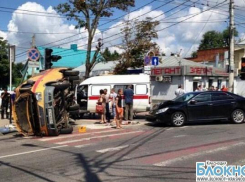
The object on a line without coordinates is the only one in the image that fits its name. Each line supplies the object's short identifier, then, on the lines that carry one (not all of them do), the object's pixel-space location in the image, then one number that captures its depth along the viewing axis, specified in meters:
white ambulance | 17.81
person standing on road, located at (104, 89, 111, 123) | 16.65
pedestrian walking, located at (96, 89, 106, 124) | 16.33
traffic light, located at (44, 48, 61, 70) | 15.96
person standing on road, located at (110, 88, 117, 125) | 17.11
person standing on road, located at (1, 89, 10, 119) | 19.31
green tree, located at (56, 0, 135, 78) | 25.66
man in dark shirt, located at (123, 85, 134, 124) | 16.20
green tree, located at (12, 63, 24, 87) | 57.16
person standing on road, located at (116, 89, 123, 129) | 14.61
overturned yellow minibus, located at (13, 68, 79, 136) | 12.23
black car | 14.66
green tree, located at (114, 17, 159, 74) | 28.42
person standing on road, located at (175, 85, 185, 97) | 20.12
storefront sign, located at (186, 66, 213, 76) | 27.80
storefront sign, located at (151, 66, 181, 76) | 28.15
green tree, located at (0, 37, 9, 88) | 48.44
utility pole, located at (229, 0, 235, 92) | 20.66
